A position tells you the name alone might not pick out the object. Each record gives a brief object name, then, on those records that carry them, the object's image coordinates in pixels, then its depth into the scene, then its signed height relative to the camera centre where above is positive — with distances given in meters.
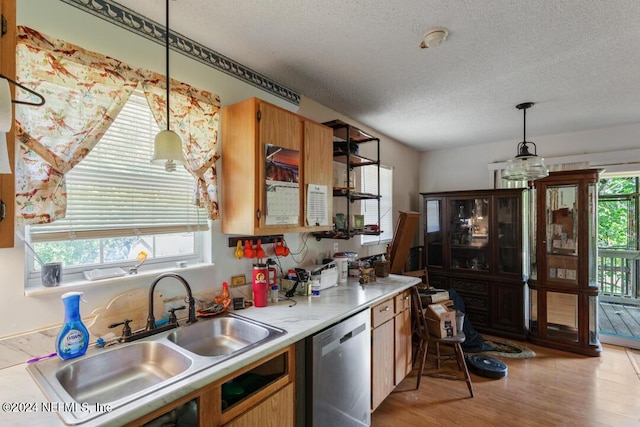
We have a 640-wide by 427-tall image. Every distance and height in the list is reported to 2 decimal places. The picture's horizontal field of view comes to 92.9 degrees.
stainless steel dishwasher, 1.55 -0.89
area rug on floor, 3.12 -1.42
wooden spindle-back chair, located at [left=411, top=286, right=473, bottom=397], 2.51 -1.03
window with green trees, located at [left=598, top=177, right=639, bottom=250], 4.20 +0.06
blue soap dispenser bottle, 1.18 -0.46
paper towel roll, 0.81 +0.29
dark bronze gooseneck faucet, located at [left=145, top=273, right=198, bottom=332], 1.45 -0.44
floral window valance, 1.18 +0.46
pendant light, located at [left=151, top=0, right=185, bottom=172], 1.28 +0.29
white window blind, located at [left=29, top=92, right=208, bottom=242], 1.36 +0.12
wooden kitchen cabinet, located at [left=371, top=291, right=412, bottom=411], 2.10 -0.97
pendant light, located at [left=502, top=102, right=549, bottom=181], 2.56 +0.43
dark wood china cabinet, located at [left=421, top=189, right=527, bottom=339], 3.56 -0.45
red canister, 1.88 -0.44
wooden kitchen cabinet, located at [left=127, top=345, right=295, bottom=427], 1.09 -0.76
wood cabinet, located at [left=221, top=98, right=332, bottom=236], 1.77 +0.29
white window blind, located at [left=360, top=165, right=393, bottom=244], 3.43 +0.17
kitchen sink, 0.96 -0.60
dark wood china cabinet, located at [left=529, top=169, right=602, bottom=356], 3.16 -0.52
